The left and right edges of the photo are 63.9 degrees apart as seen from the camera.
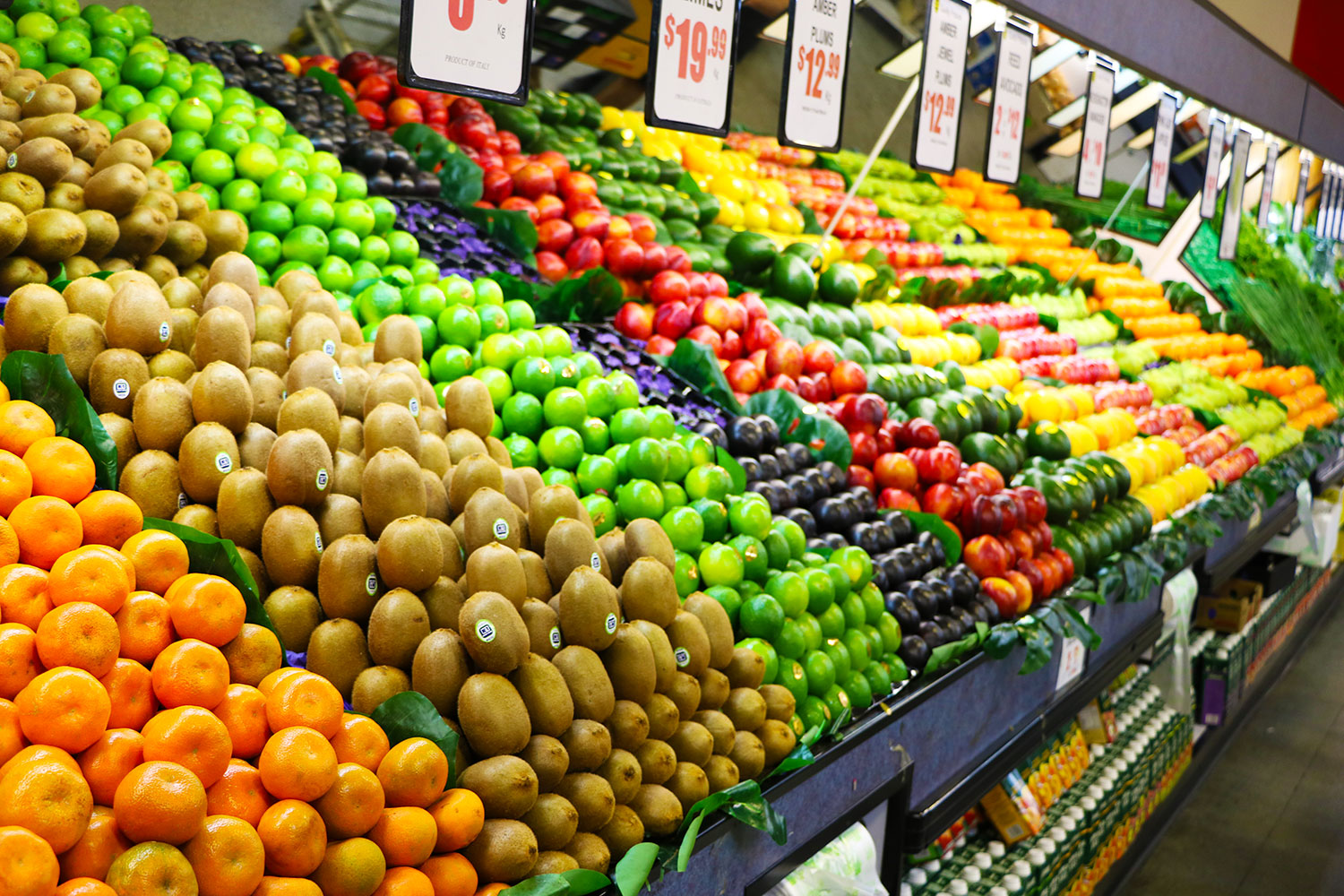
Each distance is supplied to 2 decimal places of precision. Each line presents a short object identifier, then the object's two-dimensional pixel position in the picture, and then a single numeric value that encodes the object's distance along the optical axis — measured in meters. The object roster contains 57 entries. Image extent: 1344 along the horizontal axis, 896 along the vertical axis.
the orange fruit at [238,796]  1.33
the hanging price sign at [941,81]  3.74
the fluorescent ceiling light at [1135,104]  8.78
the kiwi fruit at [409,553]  1.70
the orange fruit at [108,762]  1.26
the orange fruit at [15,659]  1.25
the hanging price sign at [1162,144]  5.62
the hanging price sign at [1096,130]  4.96
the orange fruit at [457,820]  1.52
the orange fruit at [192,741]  1.27
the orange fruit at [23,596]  1.32
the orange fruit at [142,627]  1.38
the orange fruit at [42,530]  1.43
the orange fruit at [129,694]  1.32
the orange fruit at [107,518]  1.52
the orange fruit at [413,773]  1.48
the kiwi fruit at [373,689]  1.64
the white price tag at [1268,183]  8.39
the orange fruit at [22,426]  1.58
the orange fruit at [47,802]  1.12
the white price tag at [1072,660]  3.73
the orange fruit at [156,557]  1.48
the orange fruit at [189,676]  1.35
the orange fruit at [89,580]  1.33
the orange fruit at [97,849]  1.19
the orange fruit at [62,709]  1.21
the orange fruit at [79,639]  1.27
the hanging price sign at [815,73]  3.20
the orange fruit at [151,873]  1.18
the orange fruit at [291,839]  1.32
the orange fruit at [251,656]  1.50
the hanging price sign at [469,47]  2.11
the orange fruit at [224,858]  1.25
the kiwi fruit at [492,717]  1.63
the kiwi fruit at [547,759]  1.68
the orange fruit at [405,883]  1.44
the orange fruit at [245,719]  1.39
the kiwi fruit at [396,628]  1.67
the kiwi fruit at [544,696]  1.71
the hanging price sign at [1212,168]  6.10
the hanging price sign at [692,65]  2.74
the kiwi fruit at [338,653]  1.66
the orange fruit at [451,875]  1.50
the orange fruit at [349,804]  1.41
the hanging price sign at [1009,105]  4.18
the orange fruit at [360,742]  1.48
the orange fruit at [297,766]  1.35
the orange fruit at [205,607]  1.42
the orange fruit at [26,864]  1.08
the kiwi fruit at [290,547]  1.71
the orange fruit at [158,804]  1.20
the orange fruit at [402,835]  1.46
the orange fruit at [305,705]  1.42
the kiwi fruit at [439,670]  1.66
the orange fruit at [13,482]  1.47
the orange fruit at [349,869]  1.38
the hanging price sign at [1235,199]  6.57
